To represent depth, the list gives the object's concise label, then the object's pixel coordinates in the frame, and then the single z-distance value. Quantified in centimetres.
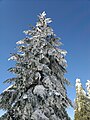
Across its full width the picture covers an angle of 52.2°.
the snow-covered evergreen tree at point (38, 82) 627
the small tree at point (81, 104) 1614
